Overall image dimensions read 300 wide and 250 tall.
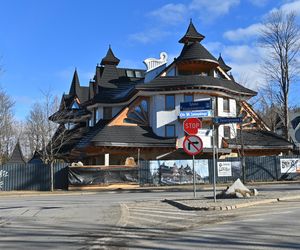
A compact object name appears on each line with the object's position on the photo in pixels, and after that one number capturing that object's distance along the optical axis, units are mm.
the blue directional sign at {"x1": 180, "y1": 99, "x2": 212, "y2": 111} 12287
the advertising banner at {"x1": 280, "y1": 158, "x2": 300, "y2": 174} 26950
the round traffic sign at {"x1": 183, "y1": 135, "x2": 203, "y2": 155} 11720
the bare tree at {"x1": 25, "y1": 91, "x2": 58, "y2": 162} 30040
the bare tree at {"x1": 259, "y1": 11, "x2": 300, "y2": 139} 33151
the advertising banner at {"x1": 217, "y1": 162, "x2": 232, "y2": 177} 26025
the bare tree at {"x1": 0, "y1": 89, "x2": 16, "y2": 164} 34350
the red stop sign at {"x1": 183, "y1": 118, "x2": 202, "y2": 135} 11793
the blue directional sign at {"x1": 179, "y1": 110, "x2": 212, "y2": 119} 14427
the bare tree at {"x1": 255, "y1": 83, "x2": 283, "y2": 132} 40315
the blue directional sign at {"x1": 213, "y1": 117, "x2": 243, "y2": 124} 13948
